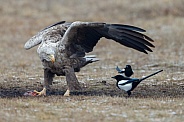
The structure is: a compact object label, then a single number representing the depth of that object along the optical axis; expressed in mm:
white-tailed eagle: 20109
